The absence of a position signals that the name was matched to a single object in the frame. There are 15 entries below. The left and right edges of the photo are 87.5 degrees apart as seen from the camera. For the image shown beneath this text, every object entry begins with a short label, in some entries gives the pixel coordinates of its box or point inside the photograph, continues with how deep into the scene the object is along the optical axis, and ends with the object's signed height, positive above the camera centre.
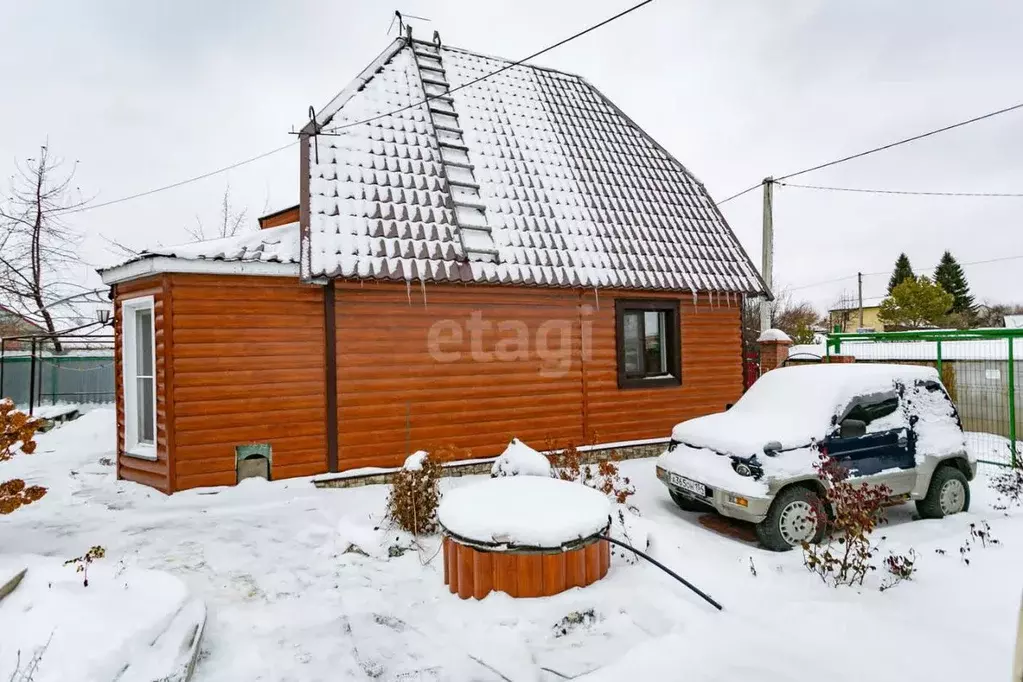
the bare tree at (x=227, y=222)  28.05 +6.83
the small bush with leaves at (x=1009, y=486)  6.80 -2.03
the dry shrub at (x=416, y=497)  5.44 -1.54
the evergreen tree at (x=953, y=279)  44.31 +4.98
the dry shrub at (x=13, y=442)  4.36 -0.78
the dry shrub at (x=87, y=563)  3.71 -1.53
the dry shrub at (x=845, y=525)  4.41 -1.59
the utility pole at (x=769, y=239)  14.48 +2.83
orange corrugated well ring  4.05 -1.70
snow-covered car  5.32 -1.16
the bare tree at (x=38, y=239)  17.95 +3.98
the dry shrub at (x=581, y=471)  5.95 -1.63
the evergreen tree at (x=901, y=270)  48.94 +6.37
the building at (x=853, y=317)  51.41 +2.30
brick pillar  12.68 -0.16
